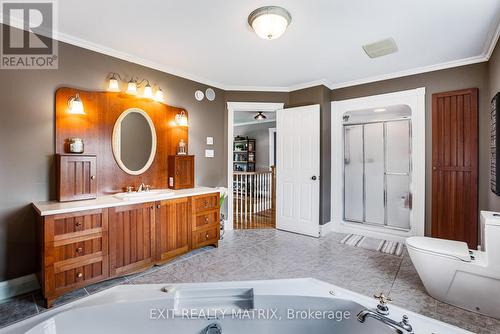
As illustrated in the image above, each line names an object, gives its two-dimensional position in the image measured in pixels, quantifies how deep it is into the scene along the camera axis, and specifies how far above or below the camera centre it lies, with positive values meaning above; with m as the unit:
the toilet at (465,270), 1.80 -0.82
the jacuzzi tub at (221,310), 1.44 -0.89
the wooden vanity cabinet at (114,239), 1.96 -0.72
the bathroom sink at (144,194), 2.50 -0.32
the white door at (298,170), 3.80 -0.07
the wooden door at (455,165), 2.90 +0.01
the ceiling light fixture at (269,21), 1.99 +1.23
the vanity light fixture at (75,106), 2.40 +0.59
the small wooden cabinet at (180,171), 3.20 -0.07
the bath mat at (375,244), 3.20 -1.11
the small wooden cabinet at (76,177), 2.28 -0.11
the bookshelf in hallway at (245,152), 8.03 +0.45
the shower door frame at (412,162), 3.26 +0.06
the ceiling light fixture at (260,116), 6.01 +1.25
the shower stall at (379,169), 4.05 -0.06
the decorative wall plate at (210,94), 3.85 +1.14
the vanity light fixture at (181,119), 3.35 +0.65
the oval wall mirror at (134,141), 2.82 +0.29
